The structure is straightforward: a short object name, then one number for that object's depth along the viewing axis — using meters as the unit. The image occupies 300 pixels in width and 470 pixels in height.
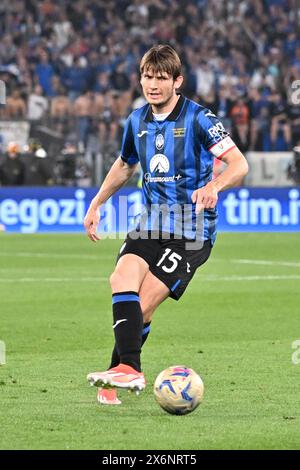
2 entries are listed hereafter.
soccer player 7.34
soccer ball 6.93
